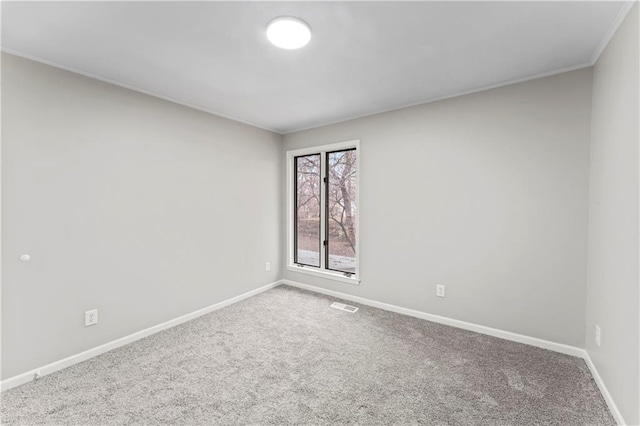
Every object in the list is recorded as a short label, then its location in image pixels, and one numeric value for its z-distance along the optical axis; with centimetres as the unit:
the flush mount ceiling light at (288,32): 169
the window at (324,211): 377
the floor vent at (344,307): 336
